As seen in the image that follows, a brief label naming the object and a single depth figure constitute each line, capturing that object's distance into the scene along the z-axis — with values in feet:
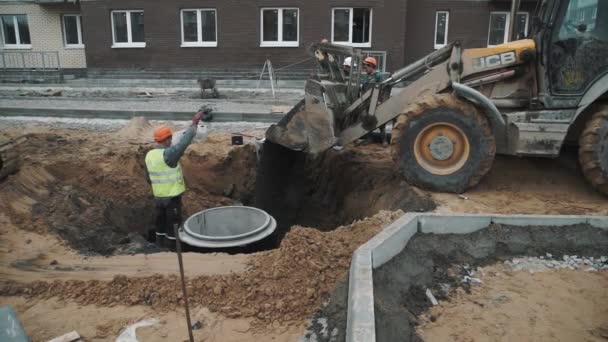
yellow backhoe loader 20.21
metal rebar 10.95
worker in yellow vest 20.03
